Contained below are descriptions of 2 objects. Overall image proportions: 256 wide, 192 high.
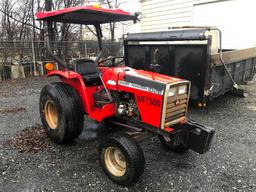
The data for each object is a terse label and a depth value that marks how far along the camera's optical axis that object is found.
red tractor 2.57
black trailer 4.38
